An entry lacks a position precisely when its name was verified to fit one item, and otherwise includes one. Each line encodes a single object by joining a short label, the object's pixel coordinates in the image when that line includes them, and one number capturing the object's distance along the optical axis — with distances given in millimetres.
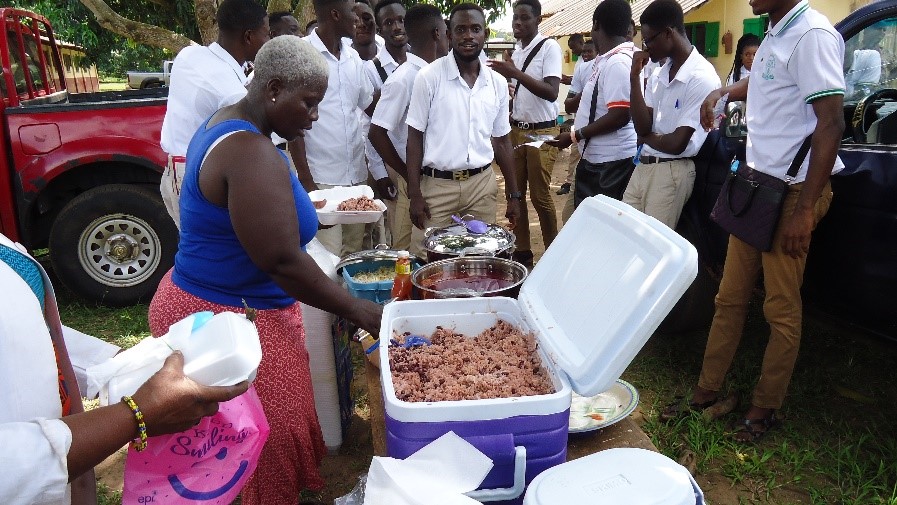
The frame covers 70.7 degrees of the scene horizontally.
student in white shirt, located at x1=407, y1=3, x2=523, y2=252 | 3689
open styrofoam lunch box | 3055
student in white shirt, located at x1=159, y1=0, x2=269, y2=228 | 3207
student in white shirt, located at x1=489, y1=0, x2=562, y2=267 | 5367
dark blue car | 2600
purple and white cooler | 1339
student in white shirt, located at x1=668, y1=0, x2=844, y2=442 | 2436
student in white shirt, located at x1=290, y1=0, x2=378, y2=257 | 4055
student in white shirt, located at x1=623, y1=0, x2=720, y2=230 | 3410
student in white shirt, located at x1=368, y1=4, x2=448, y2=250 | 4027
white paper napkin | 1188
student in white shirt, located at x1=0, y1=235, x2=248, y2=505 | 959
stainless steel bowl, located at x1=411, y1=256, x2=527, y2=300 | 2261
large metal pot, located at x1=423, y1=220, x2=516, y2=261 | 2598
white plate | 1797
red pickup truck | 4438
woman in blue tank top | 1758
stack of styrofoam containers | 2715
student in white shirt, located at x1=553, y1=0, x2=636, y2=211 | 4211
